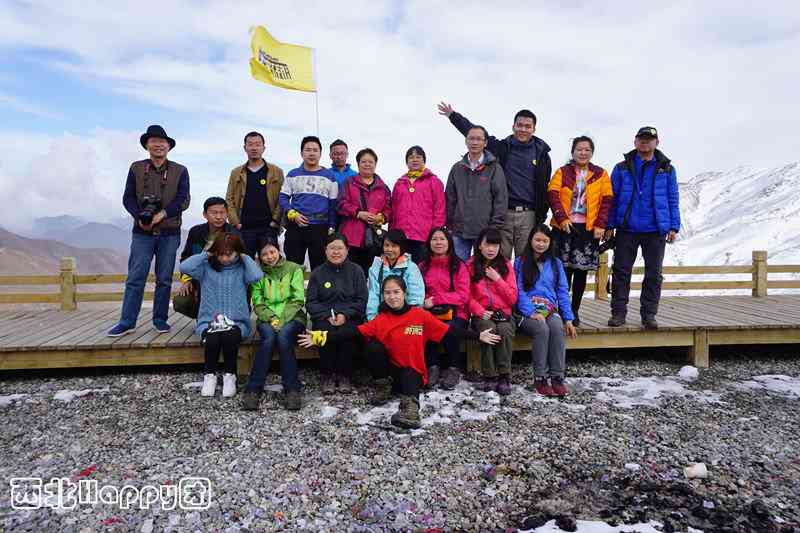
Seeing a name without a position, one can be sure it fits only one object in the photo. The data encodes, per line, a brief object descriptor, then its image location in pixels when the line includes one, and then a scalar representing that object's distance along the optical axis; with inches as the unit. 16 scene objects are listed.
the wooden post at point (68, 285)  287.6
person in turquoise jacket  184.4
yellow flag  288.0
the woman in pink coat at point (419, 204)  212.8
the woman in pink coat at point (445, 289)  192.2
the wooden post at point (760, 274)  345.4
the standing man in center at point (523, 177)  215.6
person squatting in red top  173.6
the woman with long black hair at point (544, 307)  189.9
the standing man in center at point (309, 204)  215.0
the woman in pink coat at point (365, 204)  217.0
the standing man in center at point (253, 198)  216.7
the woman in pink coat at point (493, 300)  189.8
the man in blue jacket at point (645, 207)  206.8
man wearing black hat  207.3
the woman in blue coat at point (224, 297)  185.9
